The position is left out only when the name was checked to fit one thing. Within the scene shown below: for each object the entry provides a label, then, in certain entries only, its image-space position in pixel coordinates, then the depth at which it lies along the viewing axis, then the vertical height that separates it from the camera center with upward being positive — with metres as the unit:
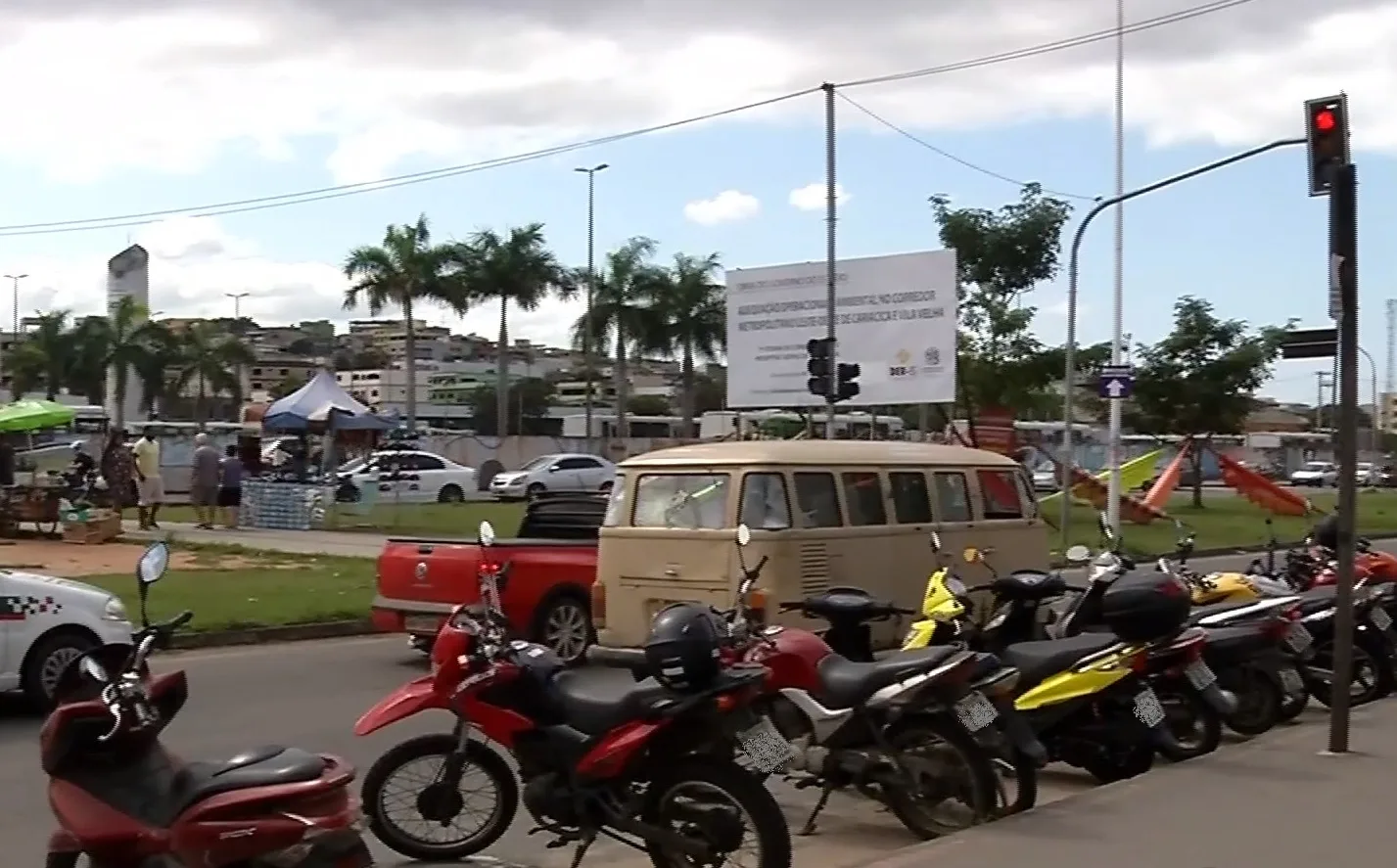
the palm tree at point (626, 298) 59.81 +4.23
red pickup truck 13.20 -1.38
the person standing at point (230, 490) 29.84 -1.38
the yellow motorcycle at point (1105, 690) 8.36 -1.38
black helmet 6.42 -0.92
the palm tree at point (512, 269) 59.69 +5.28
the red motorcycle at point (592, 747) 6.37 -1.32
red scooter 5.09 -1.20
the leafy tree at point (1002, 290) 34.19 +2.70
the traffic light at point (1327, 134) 9.73 +1.69
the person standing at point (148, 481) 28.80 -1.18
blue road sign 25.41 +0.54
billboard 31.95 +1.82
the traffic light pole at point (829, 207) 29.36 +3.82
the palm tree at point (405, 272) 59.19 +5.11
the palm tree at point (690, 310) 59.47 +3.80
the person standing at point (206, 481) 29.61 -1.21
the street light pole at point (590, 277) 59.88 +5.02
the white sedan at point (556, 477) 44.78 -1.69
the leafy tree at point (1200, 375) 42.84 +1.13
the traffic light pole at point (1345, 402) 8.92 +0.09
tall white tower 71.56 +6.02
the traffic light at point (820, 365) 25.52 +0.79
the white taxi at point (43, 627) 10.70 -1.40
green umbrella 30.38 -0.06
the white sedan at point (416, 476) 40.12 -1.53
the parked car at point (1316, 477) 74.12 -2.65
